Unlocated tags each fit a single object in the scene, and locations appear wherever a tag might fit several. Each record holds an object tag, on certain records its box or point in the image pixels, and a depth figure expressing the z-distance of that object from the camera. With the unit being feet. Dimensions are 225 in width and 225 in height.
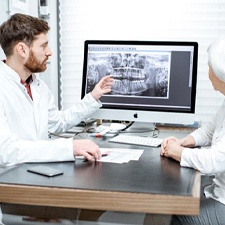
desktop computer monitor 6.59
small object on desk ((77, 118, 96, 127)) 7.86
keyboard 5.76
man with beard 5.44
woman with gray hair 4.27
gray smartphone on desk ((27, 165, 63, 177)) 4.00
